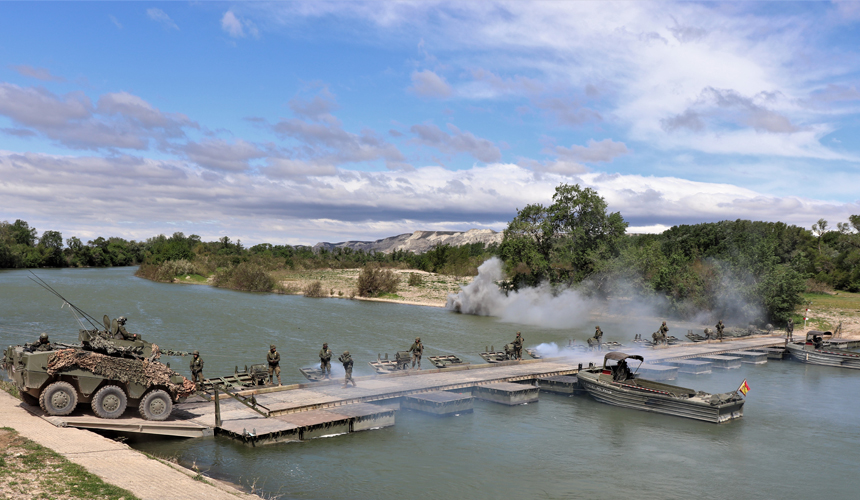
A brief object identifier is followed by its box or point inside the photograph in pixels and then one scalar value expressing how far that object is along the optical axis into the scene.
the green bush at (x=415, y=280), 97.62
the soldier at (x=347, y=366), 25.98
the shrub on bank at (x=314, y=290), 88.38
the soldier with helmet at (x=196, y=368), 22.19
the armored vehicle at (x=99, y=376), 17.67
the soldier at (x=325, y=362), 26.78
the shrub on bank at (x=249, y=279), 94.31
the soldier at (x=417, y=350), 30.45
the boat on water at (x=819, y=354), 41.16
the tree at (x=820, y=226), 131.04
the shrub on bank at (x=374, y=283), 88.62
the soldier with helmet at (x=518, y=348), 35.19
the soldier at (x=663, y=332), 44.28
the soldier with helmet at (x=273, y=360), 25.04
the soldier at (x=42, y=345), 18.72
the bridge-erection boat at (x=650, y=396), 25.01
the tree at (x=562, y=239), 71.62
